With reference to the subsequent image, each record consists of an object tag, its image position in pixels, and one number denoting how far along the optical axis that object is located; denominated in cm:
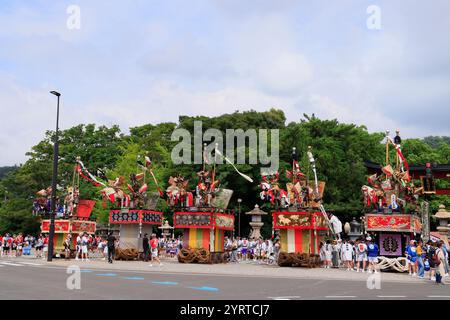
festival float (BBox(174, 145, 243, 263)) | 3334
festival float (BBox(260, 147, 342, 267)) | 3122
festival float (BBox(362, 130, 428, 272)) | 2900
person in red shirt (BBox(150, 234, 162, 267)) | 2981
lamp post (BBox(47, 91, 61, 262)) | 3102
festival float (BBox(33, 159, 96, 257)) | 3675
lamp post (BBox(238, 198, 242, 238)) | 5296
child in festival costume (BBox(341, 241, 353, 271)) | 2927
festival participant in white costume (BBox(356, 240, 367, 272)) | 2699
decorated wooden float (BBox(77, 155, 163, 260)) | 3600
